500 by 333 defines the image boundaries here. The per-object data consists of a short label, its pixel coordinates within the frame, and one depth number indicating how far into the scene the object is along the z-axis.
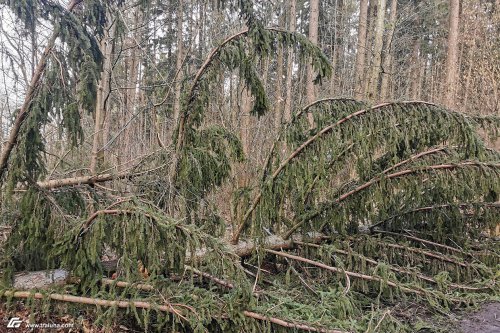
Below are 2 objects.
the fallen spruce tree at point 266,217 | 2.67
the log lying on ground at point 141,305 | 2.60
